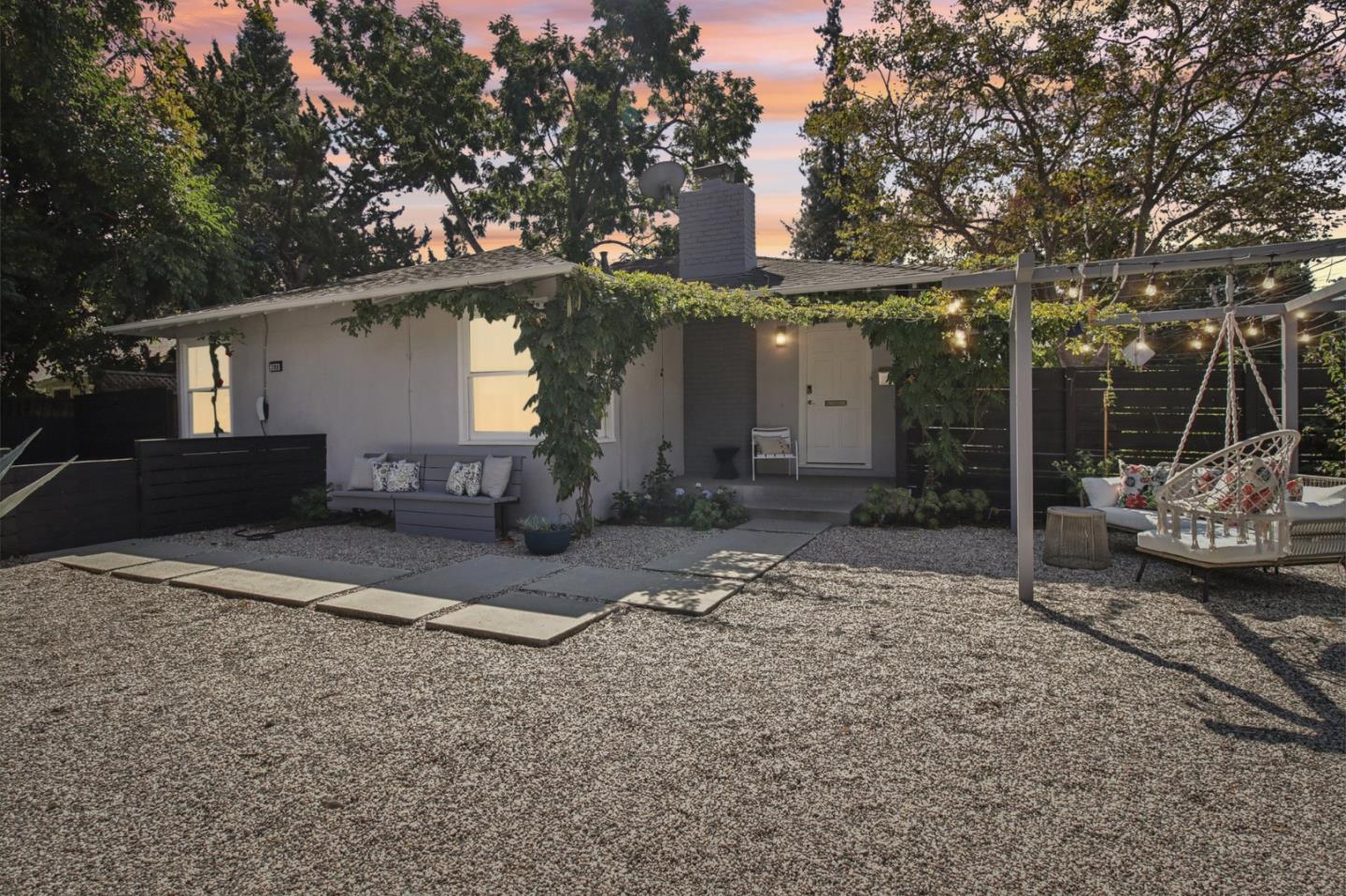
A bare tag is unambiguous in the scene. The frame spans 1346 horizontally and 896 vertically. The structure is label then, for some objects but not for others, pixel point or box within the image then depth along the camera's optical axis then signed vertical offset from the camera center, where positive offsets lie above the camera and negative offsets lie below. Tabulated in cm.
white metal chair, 958 -4
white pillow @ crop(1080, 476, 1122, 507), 627 -53
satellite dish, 1312 +457
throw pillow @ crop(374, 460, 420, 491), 778 -41
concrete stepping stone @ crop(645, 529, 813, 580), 561 -101
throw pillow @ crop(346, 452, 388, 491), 806 -38
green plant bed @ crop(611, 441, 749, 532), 768 -79
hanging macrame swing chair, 447 -52
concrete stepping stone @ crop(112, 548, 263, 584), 558 -100
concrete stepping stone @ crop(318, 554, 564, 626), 457 -105
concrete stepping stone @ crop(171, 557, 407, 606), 502 -103
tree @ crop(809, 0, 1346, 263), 1062 +485
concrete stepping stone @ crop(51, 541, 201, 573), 601 -98
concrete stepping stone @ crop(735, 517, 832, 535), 733 -94
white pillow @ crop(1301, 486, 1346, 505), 503 -48
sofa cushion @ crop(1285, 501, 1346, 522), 452 -53
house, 795 +74
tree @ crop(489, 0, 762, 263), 1859 +842
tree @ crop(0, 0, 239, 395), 1084 +411
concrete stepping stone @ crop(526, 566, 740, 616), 468 -105
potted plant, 629 -85
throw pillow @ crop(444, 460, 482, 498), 735 -43
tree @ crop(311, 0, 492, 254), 1917 +931
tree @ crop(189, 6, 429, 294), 1792 +683
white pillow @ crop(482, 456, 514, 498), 724 -37
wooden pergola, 454 +97
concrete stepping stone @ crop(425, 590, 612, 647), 403 -107
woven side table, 543 -82
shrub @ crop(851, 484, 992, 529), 744 -79
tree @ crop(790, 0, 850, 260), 2488 +826
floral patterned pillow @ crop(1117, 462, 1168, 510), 616 -48
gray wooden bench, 712 -69
